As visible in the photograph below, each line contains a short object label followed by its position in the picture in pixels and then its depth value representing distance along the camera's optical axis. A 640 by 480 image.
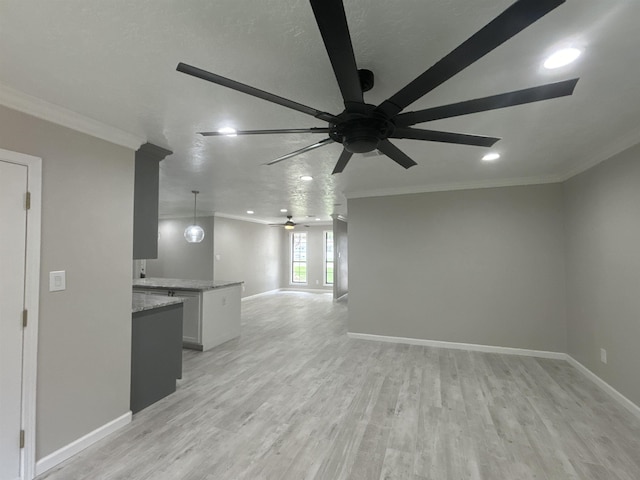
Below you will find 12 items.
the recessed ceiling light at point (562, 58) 1.42
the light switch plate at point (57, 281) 1.97
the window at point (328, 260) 9.86
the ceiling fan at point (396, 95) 0.79
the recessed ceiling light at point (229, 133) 1.50
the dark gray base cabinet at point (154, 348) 2.62
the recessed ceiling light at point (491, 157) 2.97
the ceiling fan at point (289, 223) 7.98
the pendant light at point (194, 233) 5.14
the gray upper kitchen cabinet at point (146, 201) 2.63
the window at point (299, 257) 10.30
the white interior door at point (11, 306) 1.75
